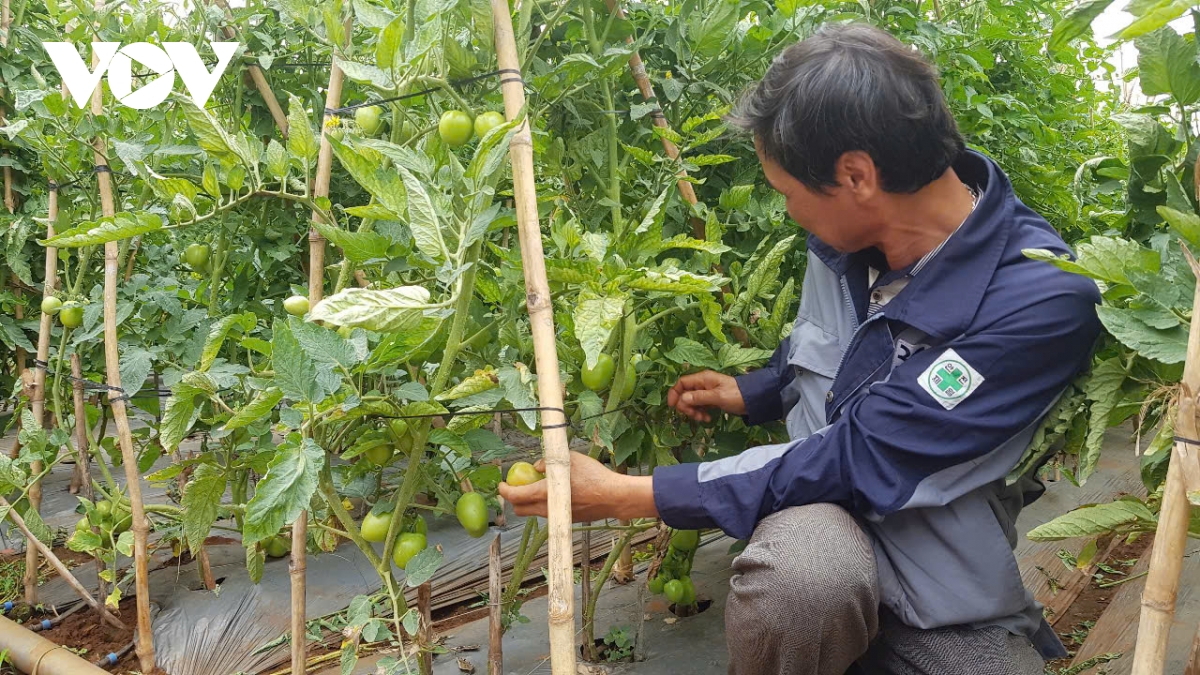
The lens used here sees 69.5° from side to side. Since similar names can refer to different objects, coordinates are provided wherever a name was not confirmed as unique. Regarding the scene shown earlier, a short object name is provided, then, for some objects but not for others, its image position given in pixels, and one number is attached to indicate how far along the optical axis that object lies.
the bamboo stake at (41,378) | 2.17
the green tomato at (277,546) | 2.27
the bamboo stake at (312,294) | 1.44
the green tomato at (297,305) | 1.43
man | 1.26
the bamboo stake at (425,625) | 1.46
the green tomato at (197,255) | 1.99
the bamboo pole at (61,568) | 2.11
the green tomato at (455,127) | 1.23
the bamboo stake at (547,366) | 1.12
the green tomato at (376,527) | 1.37
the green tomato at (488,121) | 1.23
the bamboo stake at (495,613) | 1.46
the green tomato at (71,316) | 2.06
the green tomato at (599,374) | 1.39
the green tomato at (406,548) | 1.36
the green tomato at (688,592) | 2.02
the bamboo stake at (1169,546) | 0.90
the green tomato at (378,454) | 1.41
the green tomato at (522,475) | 1.33
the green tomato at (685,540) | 1.83
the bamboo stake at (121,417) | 1.85
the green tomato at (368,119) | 1.42
